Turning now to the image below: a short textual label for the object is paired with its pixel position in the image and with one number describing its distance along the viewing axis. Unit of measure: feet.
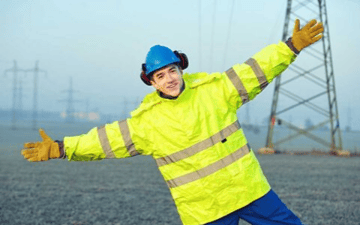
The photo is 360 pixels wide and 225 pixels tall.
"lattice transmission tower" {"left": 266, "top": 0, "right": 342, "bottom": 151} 64.86
